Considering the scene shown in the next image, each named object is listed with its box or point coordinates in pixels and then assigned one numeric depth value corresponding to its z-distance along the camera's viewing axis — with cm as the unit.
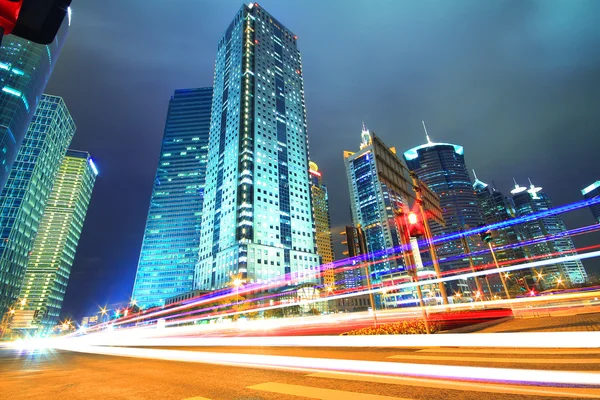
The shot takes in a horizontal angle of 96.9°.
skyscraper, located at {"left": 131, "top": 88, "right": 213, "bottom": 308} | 14775
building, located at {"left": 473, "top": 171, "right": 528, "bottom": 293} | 17275
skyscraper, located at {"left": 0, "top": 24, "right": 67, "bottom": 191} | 7888
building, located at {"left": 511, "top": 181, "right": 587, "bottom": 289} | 15923
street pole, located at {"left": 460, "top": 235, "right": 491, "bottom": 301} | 2390
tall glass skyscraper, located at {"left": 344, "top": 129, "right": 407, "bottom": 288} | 18700
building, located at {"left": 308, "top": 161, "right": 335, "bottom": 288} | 18491
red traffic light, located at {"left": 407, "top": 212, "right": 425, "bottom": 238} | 1304
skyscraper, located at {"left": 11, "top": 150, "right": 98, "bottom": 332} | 15750
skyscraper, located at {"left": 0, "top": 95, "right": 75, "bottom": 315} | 9406
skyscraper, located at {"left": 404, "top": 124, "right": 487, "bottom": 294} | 17075
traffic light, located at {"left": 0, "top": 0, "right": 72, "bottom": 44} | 216
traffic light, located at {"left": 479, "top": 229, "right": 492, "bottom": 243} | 2351
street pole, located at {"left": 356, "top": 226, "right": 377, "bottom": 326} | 1734
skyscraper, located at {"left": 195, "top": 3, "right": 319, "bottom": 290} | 9781
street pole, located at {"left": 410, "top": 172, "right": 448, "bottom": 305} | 1653
